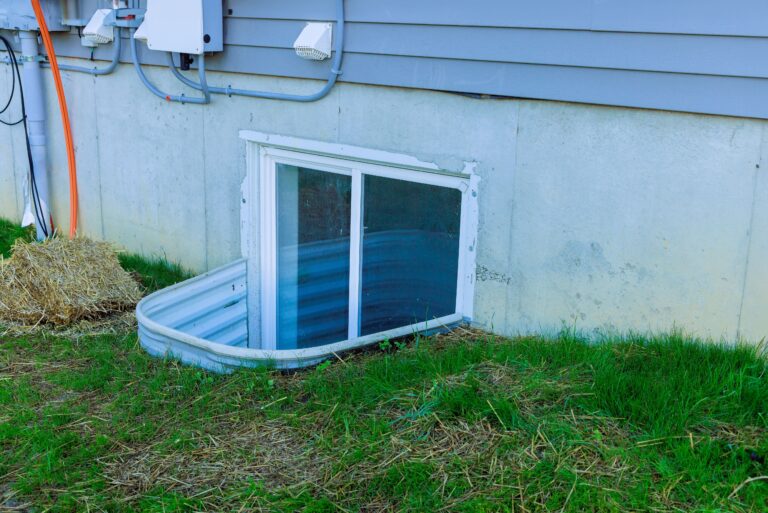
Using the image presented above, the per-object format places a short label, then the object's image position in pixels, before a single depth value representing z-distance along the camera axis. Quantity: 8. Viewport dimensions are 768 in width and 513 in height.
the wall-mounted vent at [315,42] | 4.90
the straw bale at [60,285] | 5.46
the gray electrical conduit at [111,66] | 6.19
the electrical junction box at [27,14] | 6.59
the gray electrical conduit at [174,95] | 5.59
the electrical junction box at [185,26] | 5.39
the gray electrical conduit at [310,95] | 4.89
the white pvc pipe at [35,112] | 6.87
